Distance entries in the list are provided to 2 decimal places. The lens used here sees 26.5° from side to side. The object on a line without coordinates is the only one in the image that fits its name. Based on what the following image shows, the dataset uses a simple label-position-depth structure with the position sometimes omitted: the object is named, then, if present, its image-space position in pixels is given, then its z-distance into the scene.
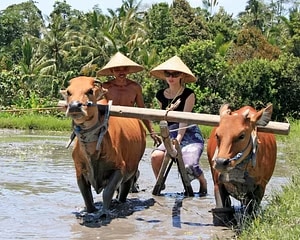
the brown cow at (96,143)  6.33
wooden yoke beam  6.43
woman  8.12
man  8.04
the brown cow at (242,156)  5.58
